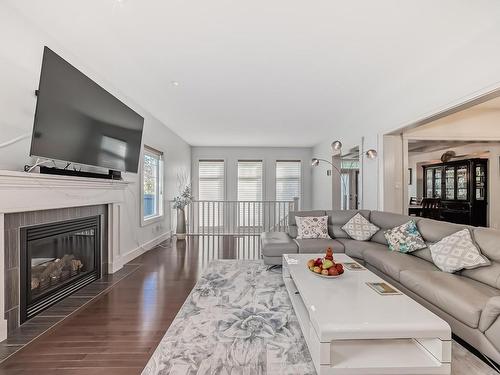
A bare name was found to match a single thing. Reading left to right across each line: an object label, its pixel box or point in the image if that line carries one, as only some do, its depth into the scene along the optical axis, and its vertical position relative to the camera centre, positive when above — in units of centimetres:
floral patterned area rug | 170 -120
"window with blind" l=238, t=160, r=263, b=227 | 824 +18
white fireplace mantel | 197 -9
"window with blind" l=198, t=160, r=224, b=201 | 820 +14
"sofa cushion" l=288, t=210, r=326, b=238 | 426 -50
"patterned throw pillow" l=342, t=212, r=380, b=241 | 378 -61
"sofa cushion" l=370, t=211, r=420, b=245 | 348 -47
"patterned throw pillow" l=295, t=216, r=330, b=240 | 398 -62
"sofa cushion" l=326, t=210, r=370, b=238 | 411 -52
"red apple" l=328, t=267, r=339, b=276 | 228 -76
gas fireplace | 228 -81
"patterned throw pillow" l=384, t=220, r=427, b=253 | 300 -62
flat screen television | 207 +66
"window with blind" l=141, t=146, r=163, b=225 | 488 +6
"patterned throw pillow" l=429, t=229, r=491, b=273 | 225 -61
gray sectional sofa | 172 -80
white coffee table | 149 -88
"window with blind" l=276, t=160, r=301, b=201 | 832 +21
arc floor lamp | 599 +62
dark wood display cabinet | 587 -4
